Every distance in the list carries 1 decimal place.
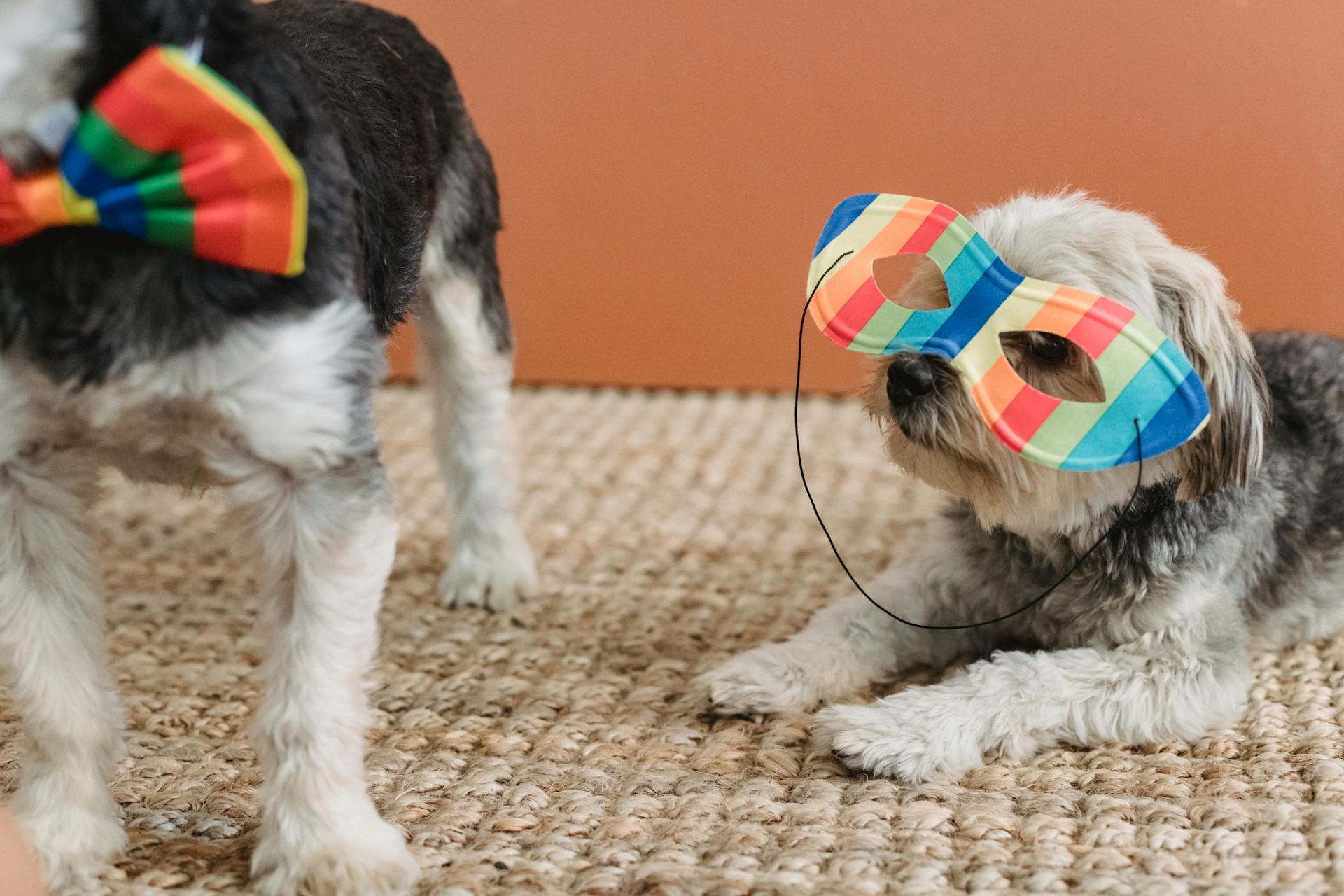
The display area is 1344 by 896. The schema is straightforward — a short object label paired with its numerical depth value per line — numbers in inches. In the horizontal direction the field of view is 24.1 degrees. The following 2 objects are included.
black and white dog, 41.1
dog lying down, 47.4
